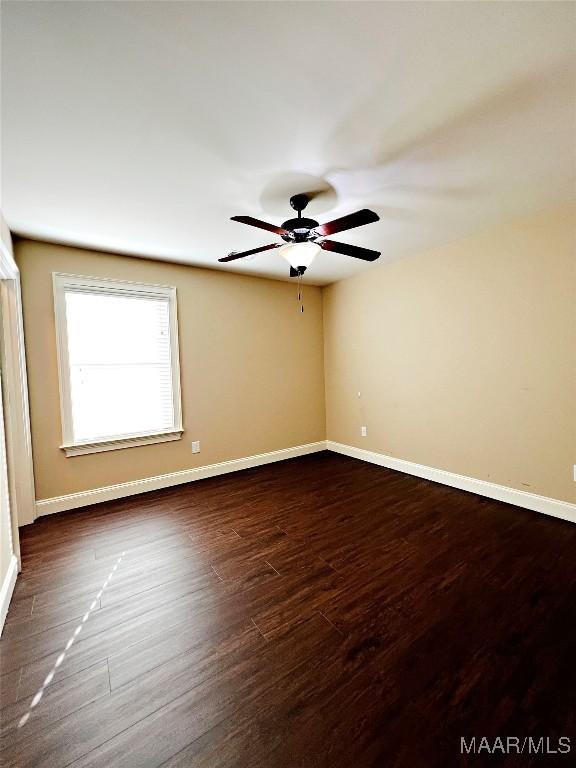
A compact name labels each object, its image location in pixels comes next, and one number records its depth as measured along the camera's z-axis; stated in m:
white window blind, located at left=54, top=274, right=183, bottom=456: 2.96
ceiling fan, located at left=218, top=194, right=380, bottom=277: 1.79
